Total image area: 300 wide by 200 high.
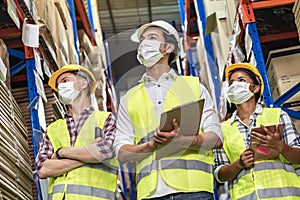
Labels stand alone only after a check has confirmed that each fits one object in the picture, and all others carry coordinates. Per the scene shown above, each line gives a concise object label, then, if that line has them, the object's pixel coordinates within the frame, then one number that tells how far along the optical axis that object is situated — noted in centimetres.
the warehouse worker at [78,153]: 325
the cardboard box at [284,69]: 520
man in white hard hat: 290
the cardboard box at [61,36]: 600
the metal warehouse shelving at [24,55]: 462
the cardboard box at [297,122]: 516
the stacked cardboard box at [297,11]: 388
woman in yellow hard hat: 321
